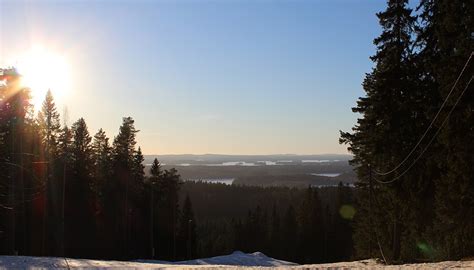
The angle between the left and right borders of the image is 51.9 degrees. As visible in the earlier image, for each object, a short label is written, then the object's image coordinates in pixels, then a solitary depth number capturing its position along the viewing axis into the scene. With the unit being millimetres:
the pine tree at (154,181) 63094
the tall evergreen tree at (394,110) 27266
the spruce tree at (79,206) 50281
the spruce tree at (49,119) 53812
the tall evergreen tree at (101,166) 56750
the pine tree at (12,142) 35531
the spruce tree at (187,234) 68375
